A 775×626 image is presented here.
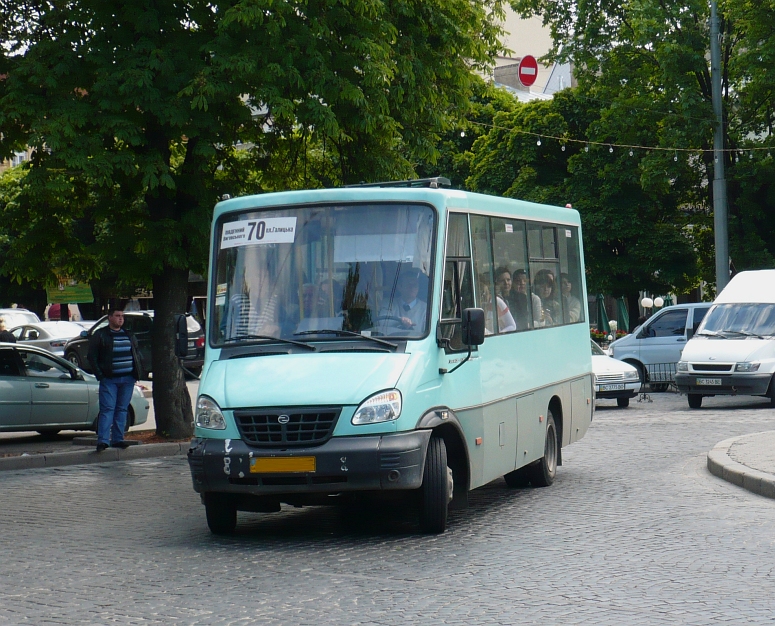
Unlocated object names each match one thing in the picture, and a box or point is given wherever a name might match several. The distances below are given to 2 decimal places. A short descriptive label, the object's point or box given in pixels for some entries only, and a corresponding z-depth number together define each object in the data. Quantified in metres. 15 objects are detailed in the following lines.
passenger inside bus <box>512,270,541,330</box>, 11.55
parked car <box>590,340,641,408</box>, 23.92
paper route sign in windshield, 9.95
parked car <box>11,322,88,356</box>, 37.53
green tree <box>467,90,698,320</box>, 48.78
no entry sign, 67.75
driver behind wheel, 9.57
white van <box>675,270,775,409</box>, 22.97
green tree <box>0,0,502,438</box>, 15.74
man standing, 16.17
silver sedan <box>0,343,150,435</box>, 18.22
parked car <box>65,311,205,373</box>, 33.47
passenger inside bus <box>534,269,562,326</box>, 12.31
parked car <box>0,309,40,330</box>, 39.84
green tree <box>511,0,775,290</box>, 36.72
